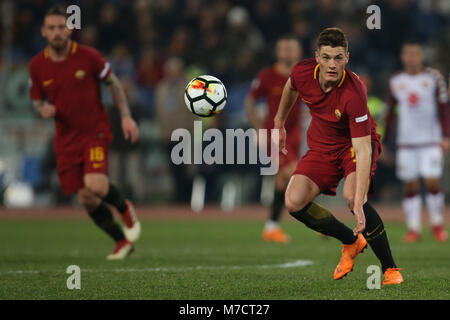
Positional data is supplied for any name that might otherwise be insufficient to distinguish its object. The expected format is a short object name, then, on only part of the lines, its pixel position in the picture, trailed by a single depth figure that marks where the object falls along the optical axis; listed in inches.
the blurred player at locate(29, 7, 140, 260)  628.1
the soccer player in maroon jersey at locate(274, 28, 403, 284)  463.2
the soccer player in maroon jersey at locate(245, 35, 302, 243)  840.9
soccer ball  540.4
